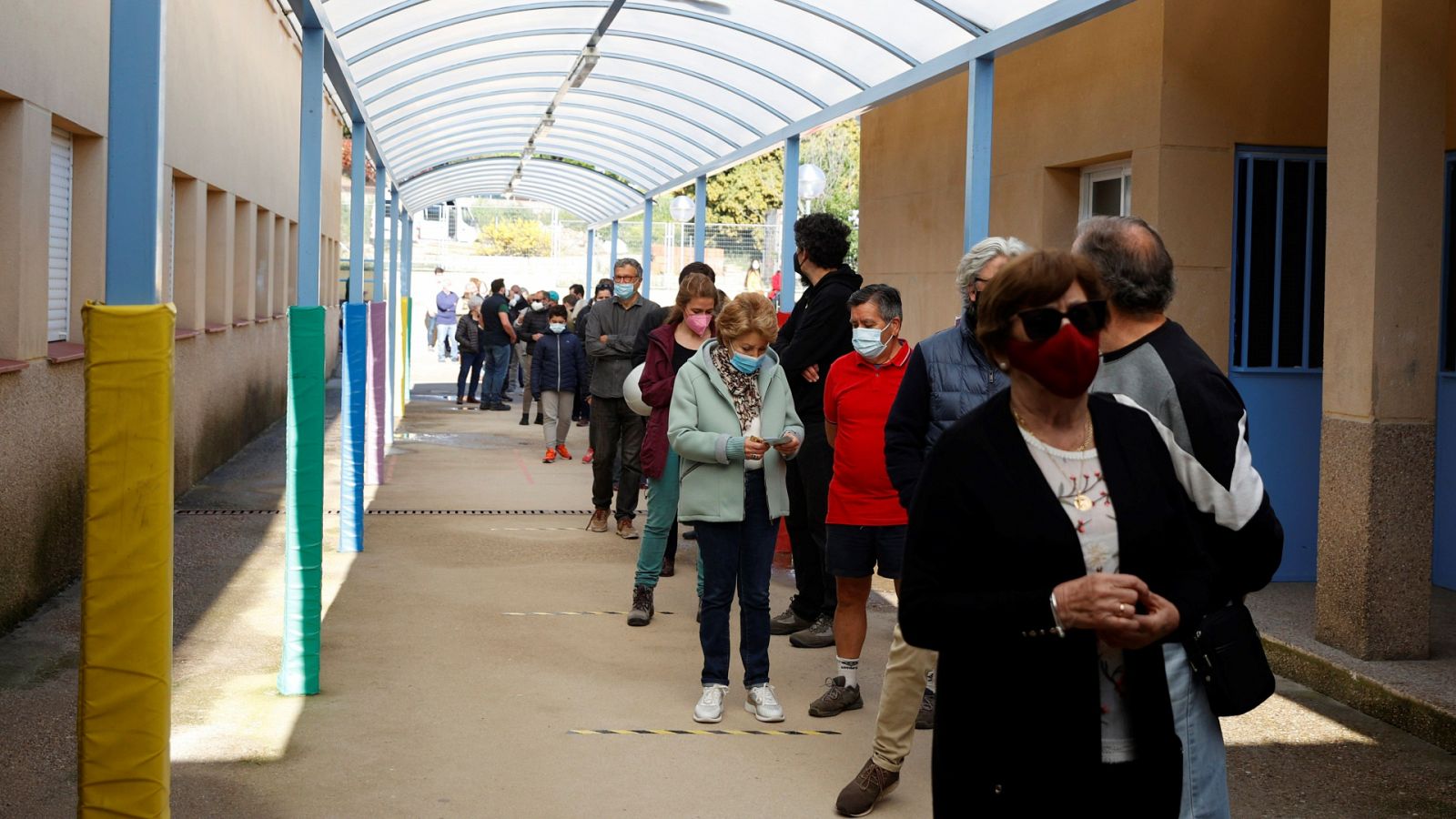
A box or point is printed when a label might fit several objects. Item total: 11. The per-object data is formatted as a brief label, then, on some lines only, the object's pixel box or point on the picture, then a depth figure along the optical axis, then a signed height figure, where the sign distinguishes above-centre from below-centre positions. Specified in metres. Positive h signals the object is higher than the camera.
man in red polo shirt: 5.63 -0.35
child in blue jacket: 14.76 -0.16
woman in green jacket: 5.80 -0.40
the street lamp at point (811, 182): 17.28 +2.08
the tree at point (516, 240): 76.31 +5.89
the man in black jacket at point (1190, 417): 2.82 -0.08
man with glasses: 10.21 -0.20
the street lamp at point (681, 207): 23.50 +2.36
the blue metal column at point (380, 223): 18.93 +1.67
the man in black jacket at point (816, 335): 6.90 +0.14
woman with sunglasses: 2.50 -0.33
